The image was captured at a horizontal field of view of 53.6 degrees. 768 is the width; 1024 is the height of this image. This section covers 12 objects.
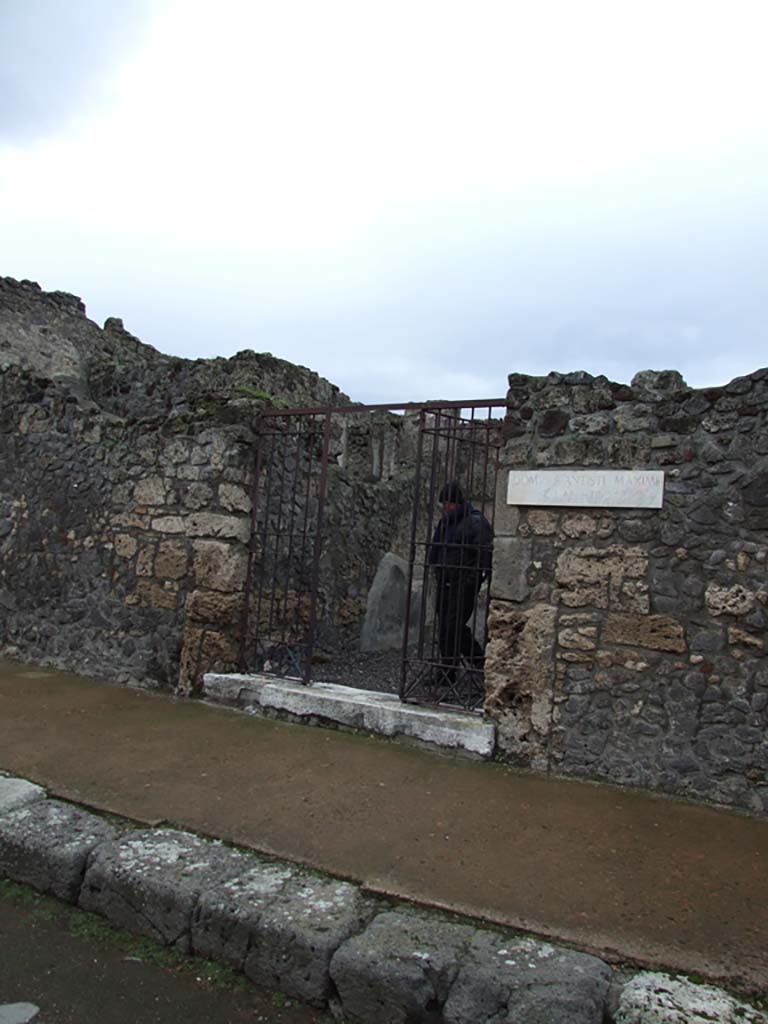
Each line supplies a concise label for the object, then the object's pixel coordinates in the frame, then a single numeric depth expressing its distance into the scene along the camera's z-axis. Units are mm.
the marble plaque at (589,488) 4102
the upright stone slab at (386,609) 7805
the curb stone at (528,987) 2174
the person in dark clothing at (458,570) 4961
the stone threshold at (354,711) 4453
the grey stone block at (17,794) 3479
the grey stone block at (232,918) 2586
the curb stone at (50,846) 3045
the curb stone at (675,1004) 2143
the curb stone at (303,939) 2445
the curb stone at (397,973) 2301
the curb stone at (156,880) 2740
